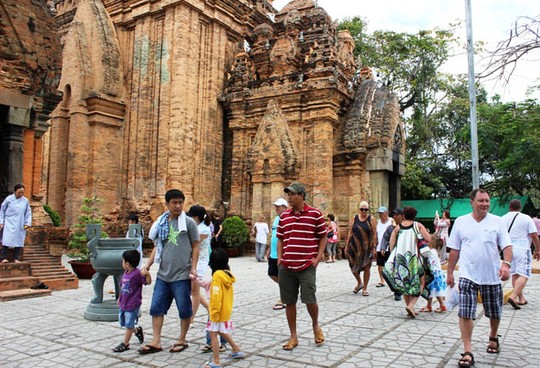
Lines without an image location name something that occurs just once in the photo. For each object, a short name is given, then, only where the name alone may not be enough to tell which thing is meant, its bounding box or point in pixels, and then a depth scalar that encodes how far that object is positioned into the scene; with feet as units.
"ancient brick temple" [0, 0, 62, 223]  31.27
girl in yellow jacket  14.60
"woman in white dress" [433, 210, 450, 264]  48.62
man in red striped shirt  16.66
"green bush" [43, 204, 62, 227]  46.44
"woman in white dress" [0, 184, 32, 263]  28.66
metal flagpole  31.86
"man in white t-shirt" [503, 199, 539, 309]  25.21
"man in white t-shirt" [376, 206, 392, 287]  31.07
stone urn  21.08
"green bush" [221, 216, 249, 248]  55.31
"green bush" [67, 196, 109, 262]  34.53
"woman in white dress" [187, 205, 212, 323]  18.29
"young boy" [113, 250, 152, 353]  16.31
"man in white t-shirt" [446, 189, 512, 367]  14.96
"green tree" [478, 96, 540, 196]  59.93
